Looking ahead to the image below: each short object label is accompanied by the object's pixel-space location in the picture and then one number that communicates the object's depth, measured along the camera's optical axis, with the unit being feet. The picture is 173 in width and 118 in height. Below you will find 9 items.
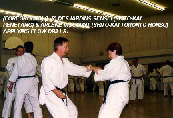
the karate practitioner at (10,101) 16.07
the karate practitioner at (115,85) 9.89
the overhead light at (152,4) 39.21
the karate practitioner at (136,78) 27.40
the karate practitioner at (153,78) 45.78
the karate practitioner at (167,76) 34.09
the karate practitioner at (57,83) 9.43
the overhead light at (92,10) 38.41
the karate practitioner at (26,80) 14.47
